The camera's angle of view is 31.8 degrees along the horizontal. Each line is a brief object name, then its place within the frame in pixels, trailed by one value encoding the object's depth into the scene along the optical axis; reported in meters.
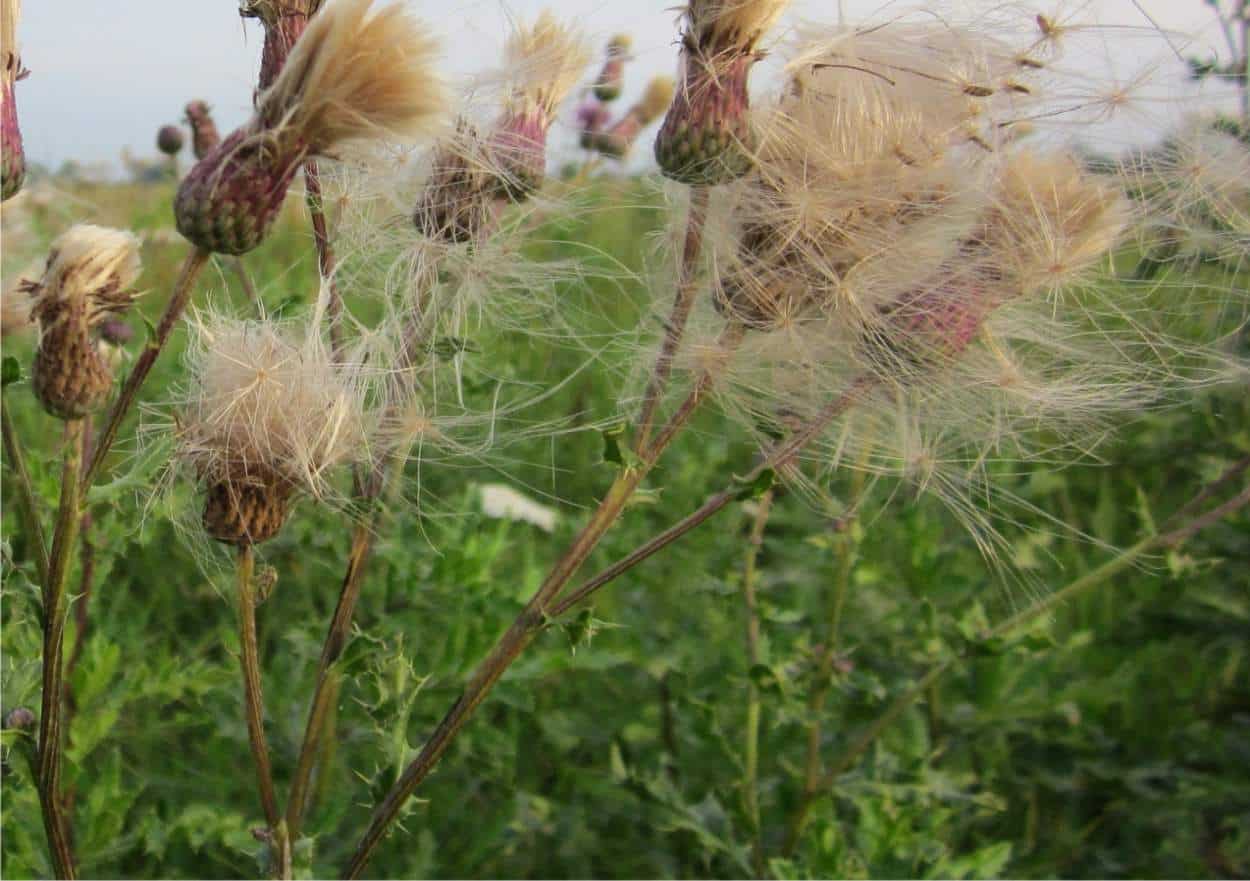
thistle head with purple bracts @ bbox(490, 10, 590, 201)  0.26
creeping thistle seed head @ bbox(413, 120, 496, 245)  0.26
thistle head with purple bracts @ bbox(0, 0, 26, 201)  0.24
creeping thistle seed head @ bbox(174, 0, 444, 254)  0.22
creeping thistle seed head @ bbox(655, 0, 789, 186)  0.24
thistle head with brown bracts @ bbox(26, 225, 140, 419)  0.25
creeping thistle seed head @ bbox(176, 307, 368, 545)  0.24
